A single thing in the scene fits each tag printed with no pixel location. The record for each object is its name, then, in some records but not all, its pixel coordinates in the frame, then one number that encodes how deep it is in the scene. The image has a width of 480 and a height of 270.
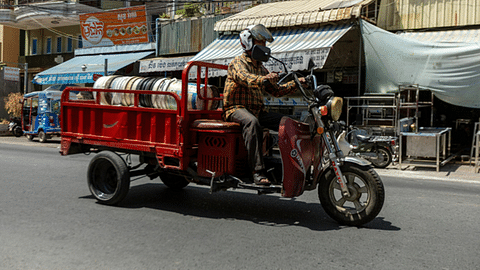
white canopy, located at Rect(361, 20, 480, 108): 11.53
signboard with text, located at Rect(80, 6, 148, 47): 22.75
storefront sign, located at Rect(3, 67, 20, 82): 27.05
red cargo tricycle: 4.81
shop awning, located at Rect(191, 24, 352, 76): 13.38
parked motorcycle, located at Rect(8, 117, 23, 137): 23.52
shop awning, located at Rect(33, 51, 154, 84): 21.67
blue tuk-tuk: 19.70
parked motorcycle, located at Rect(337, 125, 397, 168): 11.33
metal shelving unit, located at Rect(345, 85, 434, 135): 12.30
